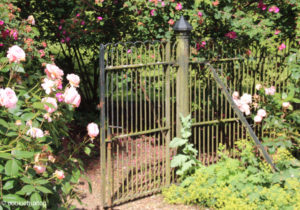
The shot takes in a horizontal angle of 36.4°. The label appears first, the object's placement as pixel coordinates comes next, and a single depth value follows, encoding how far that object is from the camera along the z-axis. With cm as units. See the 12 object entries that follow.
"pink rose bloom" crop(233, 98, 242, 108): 580
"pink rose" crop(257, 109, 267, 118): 585
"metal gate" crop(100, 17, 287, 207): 516
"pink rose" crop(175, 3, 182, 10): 616
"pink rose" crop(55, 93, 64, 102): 312
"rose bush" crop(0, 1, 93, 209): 276
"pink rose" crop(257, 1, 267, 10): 660
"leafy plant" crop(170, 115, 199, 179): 561
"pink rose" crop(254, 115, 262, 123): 584
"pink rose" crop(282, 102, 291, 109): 588
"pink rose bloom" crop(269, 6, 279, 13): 650
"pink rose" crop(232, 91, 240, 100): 578
